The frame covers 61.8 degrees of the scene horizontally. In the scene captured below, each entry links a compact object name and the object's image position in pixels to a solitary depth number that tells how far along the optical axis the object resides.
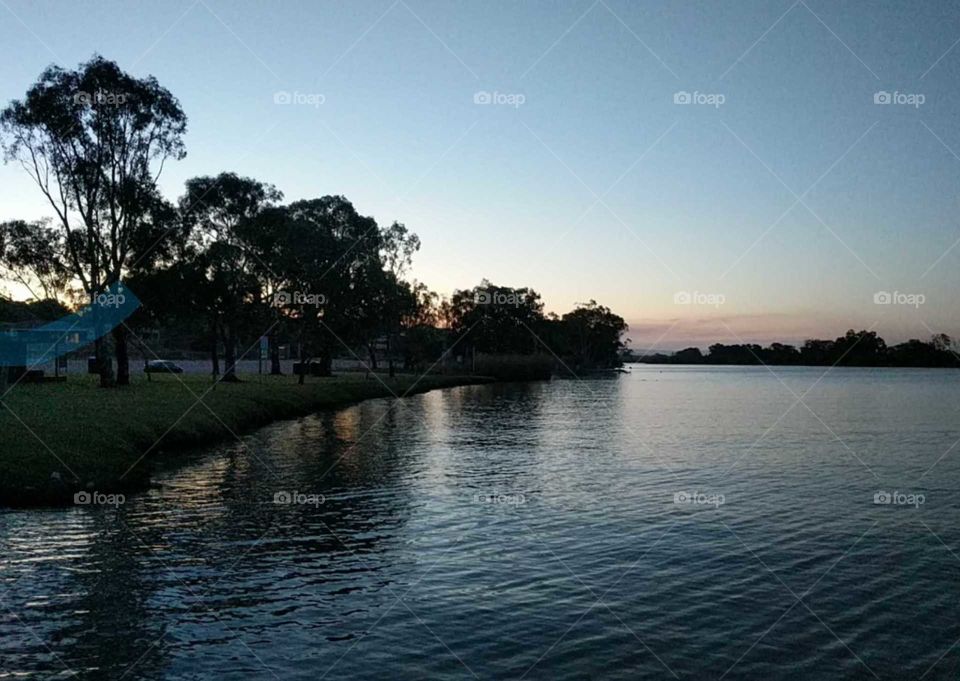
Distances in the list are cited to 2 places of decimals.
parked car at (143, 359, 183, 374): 105.94
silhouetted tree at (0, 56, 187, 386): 58.66
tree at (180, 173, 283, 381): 76.16
